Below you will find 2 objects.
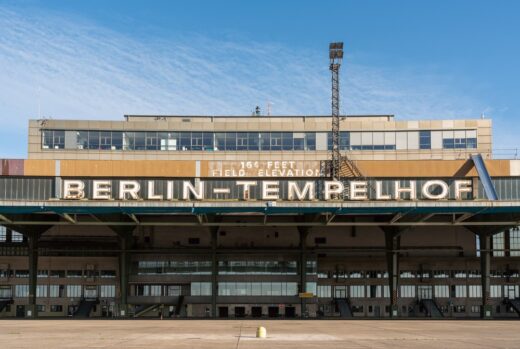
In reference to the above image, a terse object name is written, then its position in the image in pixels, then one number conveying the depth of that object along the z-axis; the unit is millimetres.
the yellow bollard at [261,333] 36528
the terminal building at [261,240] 76562
